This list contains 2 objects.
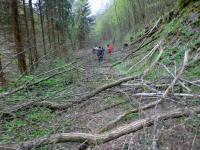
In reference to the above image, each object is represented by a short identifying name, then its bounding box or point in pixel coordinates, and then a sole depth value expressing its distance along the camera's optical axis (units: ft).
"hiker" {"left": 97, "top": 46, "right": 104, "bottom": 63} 37.31
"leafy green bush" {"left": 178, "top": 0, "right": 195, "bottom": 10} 25.54
